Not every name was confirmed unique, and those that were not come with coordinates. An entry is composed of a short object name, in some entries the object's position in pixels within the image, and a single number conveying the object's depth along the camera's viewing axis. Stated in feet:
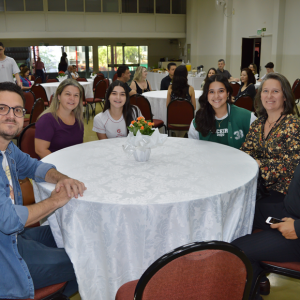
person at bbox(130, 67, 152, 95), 20.79
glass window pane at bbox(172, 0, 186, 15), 53.47
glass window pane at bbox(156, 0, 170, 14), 52.81
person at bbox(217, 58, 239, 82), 29.40
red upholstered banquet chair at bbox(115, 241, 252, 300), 2.93
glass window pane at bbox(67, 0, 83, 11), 49.52
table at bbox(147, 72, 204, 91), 33.04
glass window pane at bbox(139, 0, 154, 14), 52.49
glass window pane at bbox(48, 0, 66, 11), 48.91
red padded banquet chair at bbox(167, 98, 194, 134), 14.56
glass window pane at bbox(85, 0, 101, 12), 49.88
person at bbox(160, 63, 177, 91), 22.79
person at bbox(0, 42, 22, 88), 19.57
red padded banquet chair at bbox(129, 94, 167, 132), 14.98
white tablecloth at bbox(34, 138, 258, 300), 4.87
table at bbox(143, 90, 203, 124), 17.56
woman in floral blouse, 6.84
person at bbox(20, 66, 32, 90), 26.38
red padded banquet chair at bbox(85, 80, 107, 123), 25.44
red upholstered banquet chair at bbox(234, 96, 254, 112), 16.06
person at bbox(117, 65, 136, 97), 20.77
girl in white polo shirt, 10.02
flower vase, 6.67
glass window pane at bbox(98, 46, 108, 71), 59.77
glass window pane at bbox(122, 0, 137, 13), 51.65
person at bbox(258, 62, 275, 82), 27.63
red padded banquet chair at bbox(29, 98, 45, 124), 12.93
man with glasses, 4.21
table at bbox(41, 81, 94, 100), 24.66
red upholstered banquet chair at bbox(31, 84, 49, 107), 22.38
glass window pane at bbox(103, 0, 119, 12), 50.65
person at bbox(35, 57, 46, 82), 48.75
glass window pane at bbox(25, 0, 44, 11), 48.39
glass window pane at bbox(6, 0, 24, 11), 48.01
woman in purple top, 8.32
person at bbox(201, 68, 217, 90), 24.85
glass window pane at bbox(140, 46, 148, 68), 61.16
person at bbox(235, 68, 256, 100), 18.76
